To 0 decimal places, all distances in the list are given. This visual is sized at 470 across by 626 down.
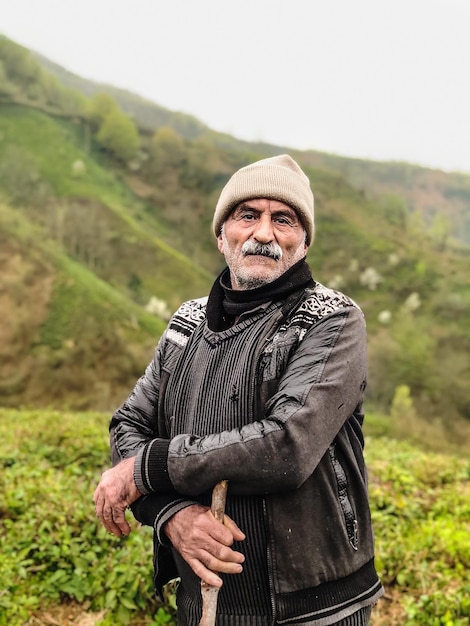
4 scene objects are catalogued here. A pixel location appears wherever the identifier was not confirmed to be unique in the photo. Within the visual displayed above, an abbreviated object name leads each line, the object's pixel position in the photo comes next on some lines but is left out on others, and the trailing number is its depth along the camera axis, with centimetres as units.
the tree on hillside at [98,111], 7944
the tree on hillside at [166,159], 8062
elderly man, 172
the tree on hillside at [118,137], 7756
